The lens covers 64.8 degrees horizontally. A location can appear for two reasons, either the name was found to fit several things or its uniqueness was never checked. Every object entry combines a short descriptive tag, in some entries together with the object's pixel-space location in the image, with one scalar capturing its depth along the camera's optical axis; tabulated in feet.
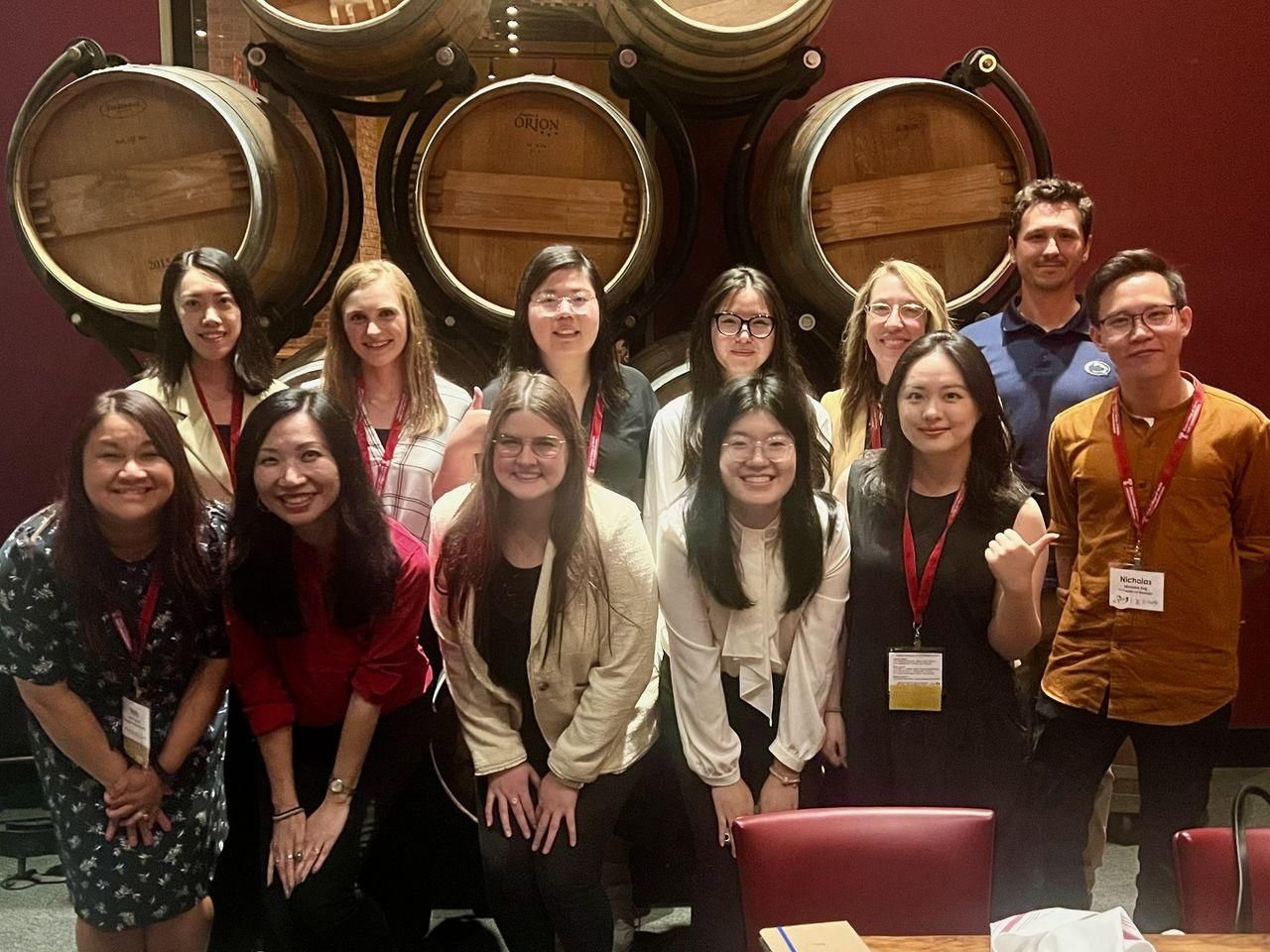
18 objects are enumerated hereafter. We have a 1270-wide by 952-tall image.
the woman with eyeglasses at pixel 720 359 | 7.76
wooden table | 3.73
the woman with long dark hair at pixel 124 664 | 6.15
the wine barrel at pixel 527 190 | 8.34
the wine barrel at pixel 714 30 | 8.19
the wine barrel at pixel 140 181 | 8.20
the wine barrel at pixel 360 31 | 8.04
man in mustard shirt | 6.66
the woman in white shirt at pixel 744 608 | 6.53
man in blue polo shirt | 8.03
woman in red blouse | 6.33
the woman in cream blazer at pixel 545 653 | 6.42
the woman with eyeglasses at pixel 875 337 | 7.91
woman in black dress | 6.49
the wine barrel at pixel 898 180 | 8.63
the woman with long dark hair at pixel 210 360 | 7.57
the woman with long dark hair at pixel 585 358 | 7.75
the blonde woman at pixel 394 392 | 7.65
